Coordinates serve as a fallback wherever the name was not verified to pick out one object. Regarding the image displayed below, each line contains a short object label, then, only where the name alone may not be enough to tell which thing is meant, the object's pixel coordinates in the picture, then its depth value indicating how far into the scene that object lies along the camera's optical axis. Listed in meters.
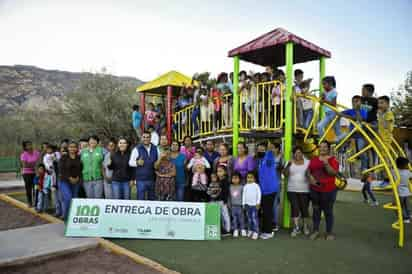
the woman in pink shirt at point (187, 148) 7.43
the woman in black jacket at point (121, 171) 6.43
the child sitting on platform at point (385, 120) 5.59
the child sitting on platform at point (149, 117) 11.59
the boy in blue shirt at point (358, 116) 5.91
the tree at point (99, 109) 24.78
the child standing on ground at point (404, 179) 6.15
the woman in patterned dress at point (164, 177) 6.45
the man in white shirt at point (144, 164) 6.39
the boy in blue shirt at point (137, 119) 11.94
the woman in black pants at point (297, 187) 6.09
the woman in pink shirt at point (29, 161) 8.42
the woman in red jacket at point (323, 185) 5.73
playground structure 5.81
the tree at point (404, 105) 18.70
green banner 5.88
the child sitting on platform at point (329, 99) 6.39
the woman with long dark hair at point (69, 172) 6.50
